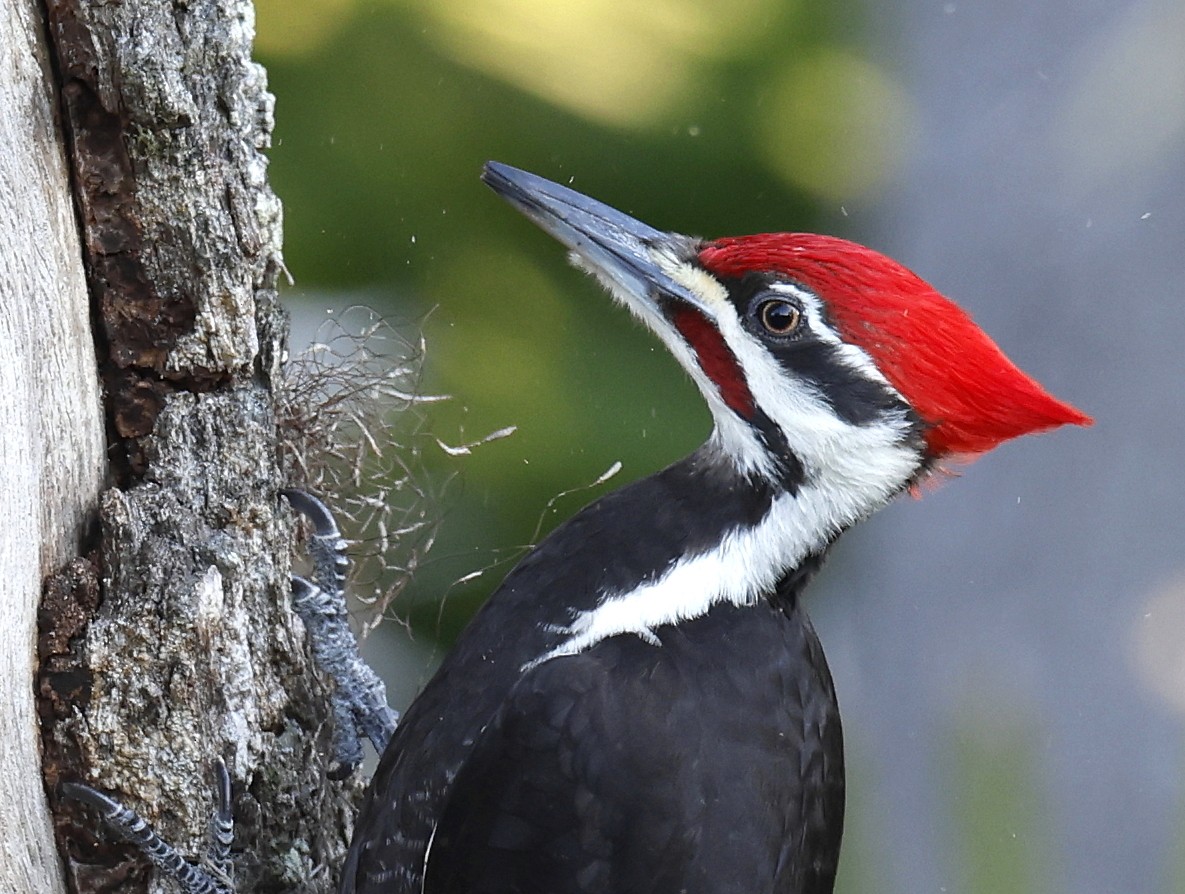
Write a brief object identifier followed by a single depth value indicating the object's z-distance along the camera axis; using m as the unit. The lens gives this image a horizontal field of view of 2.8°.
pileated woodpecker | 5.12
